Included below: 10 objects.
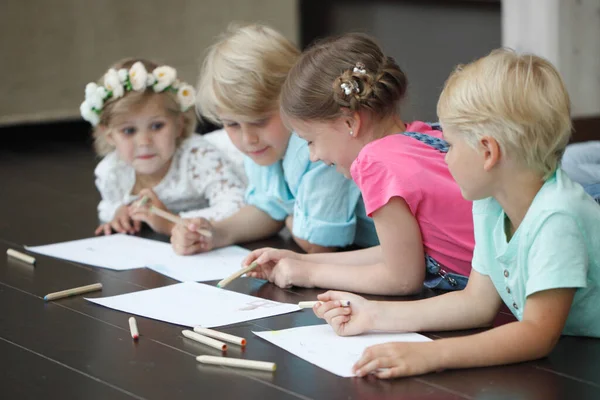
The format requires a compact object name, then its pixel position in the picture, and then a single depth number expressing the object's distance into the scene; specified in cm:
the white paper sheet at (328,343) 224
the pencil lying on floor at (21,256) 286
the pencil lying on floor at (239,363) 224
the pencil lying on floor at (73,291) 262
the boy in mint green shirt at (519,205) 215
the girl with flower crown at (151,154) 309
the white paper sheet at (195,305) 245
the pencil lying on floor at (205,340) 232
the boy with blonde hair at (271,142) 272
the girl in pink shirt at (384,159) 246
